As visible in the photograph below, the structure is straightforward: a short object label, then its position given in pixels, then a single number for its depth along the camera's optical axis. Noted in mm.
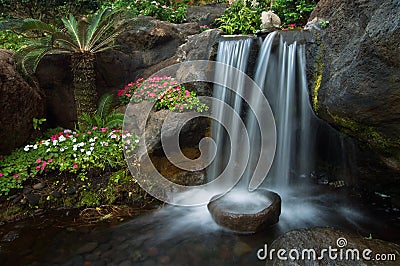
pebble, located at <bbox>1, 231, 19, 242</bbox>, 3570
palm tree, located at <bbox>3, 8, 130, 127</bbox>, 4895
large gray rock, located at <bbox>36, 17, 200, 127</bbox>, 5980
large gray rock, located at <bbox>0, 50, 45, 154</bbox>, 4531
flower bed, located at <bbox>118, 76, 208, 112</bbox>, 4840
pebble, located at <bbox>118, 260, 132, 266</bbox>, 3115
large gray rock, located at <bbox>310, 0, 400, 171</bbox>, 2604
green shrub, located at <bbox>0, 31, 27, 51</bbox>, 6114
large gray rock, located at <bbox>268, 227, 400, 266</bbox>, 2461
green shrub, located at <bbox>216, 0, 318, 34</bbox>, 6520
